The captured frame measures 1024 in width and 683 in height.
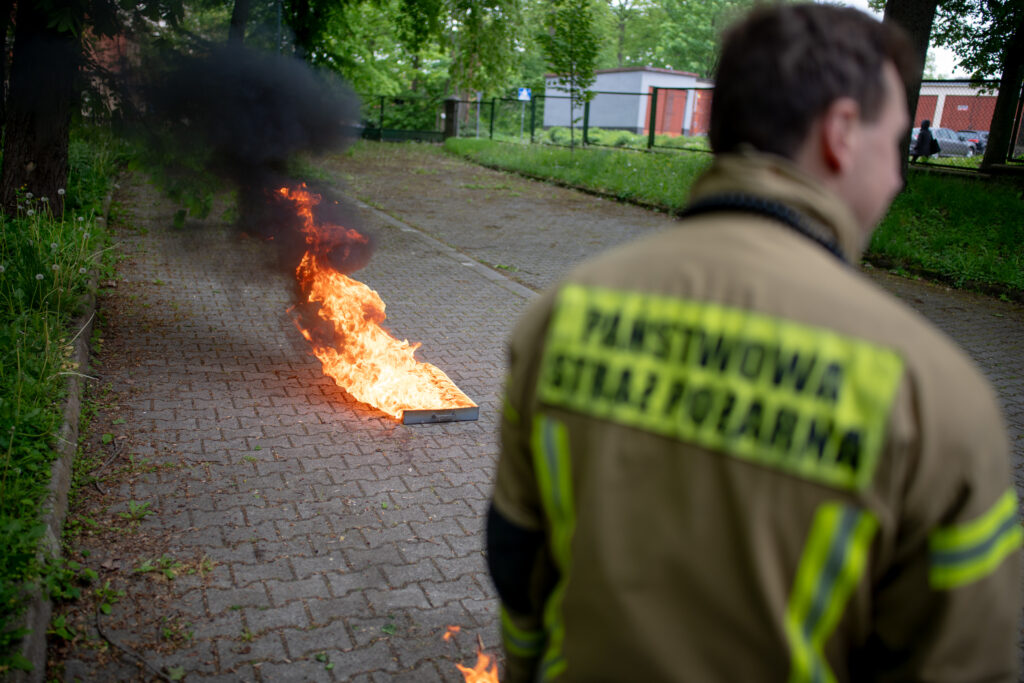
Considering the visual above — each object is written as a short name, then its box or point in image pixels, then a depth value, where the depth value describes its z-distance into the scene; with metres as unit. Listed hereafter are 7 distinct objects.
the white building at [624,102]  35.31
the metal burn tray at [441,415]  5.78
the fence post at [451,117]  32.66
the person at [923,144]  21.11
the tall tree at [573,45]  20.48
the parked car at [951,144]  28.73
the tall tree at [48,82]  7.44
